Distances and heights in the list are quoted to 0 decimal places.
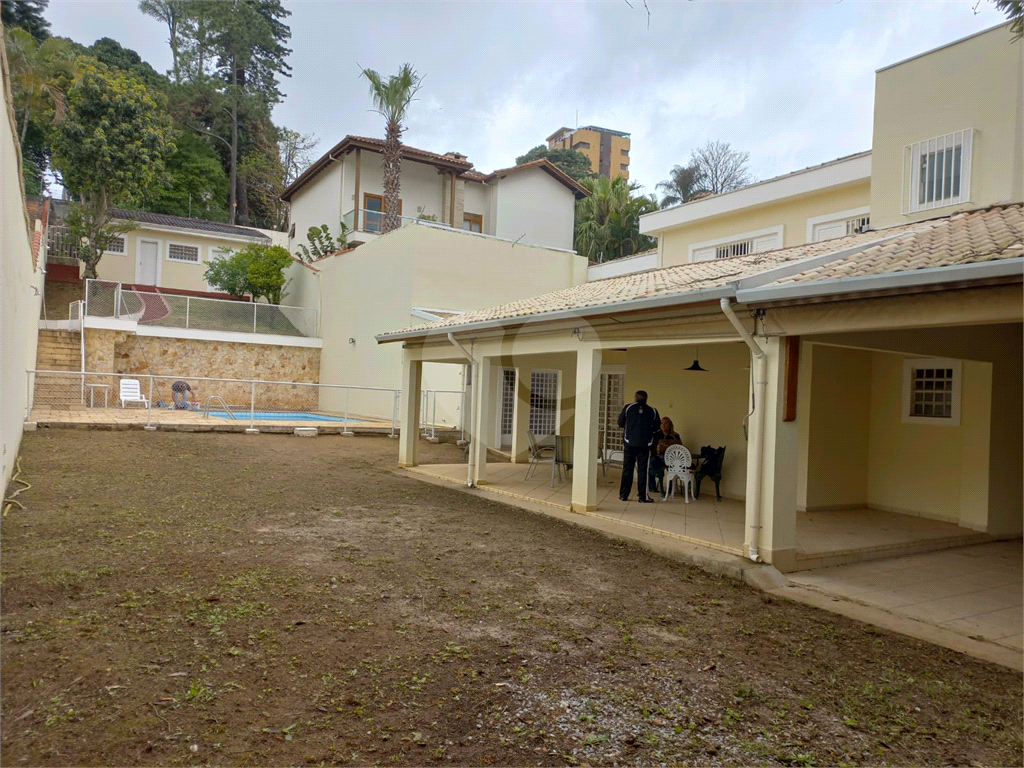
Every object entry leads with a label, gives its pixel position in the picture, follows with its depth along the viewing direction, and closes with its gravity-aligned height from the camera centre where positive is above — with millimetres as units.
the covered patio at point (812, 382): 5957 +225
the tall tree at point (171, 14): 38562 +20511
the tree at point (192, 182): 35844 +10291
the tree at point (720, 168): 44000 +14776
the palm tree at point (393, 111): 24484 +9796
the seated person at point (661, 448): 10711 -878
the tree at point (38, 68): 20641 +9620
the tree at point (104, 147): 23062 +7720
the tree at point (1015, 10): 4827 +2893
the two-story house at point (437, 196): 26984 +8166
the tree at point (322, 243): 26297 +5454
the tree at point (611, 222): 35500 +8860
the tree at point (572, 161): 51156 +17390
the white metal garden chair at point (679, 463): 10016 -1023
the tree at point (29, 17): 29016 +15836
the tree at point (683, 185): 44344 +13681
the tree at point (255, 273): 26094 +4009
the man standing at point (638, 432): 9500 -558
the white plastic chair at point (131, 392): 18234 -566
